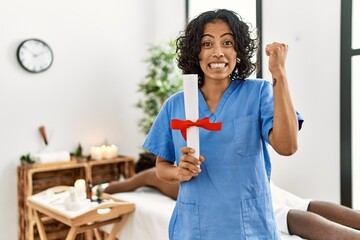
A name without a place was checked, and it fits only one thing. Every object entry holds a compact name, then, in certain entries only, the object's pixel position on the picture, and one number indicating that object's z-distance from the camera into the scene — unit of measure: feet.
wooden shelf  8.97
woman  3.00
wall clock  9.37
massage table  6.79
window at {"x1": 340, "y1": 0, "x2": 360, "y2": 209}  7.24
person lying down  4.97
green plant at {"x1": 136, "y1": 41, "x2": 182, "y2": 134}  10.07
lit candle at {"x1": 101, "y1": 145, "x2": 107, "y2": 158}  10.31
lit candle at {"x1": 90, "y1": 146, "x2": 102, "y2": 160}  10.18
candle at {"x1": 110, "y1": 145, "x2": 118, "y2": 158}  10.52
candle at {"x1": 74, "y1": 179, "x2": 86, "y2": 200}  7.06
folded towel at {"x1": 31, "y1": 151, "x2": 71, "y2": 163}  9.17
